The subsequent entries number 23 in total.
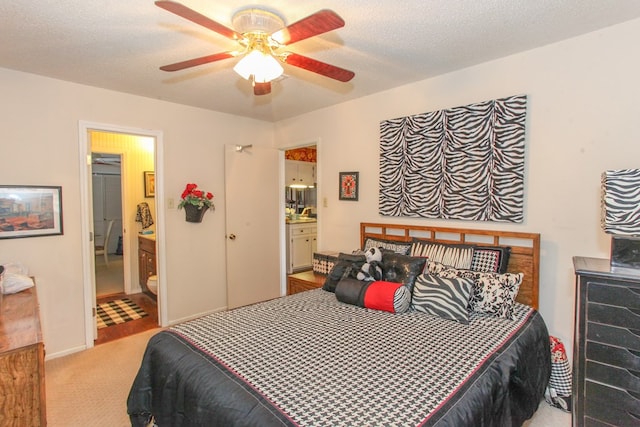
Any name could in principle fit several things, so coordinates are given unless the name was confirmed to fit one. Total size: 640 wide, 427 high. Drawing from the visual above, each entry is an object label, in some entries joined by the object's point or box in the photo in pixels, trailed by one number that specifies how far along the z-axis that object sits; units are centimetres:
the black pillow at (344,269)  271
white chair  625
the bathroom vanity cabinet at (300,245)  596
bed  126
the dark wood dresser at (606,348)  169
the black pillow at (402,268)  252
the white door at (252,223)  419
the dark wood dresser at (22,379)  157
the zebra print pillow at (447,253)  259
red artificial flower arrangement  376
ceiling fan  169
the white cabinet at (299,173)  639
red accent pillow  224
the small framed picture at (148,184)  496
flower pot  379
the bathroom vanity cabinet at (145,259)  434
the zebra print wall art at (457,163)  253
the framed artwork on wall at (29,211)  277
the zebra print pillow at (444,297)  213
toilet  412
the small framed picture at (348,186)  368
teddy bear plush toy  256
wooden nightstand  336
